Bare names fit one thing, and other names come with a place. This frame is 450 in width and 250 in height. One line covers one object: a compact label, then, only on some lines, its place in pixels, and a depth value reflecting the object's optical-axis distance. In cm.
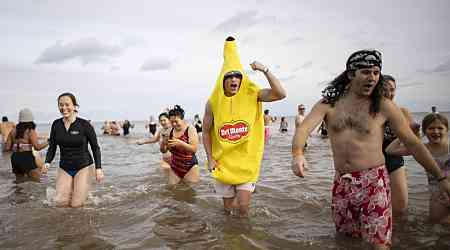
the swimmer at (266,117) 1951
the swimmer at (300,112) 1528
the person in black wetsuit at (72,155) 551
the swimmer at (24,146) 797
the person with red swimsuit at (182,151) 645
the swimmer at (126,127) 3166
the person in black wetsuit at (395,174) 443
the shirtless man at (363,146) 303
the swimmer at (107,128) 3482
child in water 407
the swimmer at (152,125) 2360
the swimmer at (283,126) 2769
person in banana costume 437
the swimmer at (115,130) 3349
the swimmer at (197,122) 2156
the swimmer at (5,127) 1490
